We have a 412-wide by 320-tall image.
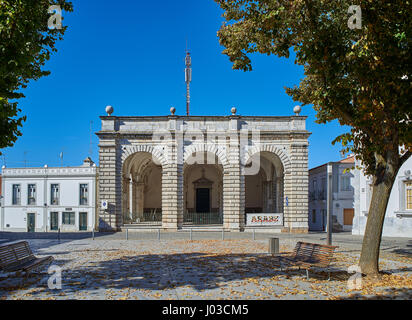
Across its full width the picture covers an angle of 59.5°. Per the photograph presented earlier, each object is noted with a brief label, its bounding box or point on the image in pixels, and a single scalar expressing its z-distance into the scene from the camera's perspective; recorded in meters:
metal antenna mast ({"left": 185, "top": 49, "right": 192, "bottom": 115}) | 38.16
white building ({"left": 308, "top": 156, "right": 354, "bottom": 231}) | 27.82
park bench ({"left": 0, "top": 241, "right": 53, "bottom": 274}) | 8.65
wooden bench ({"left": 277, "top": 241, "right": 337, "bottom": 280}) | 9.02
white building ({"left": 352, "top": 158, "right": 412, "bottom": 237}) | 20.72
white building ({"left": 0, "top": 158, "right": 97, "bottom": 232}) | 29.59
